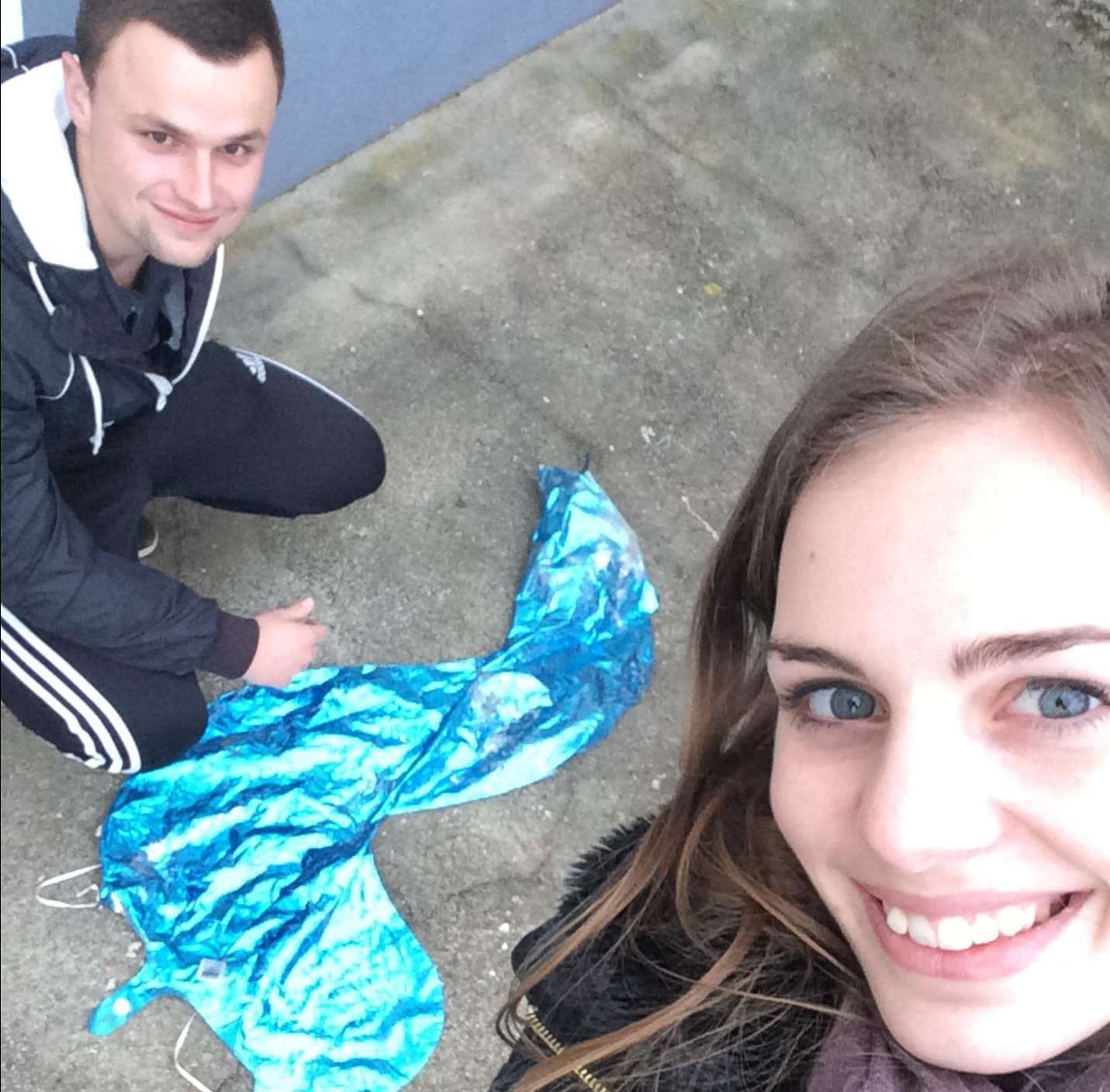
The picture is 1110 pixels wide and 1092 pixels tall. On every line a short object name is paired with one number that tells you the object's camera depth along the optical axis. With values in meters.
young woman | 0.63
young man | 0.70
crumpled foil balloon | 1.26
